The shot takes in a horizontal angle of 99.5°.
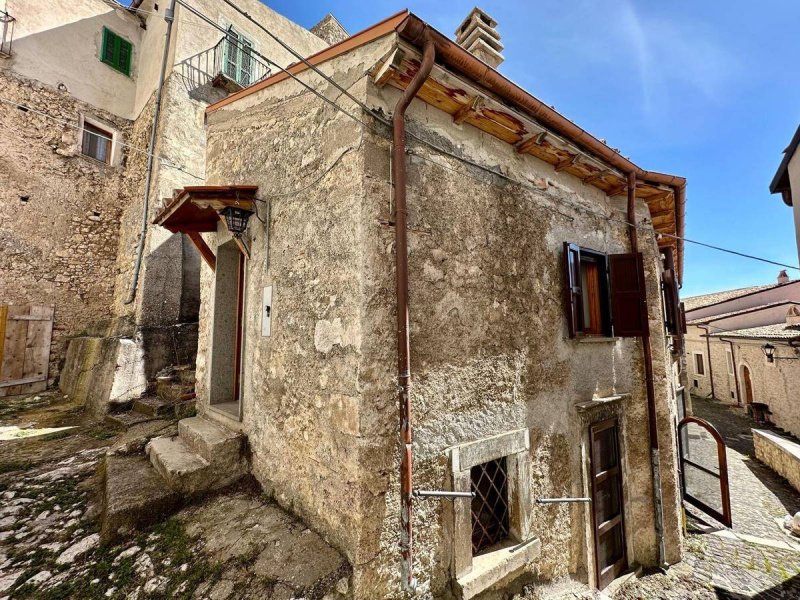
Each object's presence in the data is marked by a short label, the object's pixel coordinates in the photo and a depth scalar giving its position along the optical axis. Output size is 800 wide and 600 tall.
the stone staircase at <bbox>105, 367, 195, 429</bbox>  5.82
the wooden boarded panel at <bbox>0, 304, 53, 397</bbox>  7.43
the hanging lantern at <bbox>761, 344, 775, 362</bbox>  12.77
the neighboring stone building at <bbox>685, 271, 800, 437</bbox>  12.38
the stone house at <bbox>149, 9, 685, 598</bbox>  2.81
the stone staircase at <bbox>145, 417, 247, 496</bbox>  3.45
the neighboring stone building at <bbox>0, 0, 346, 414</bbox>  7.59
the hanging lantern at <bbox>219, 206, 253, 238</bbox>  3.74
